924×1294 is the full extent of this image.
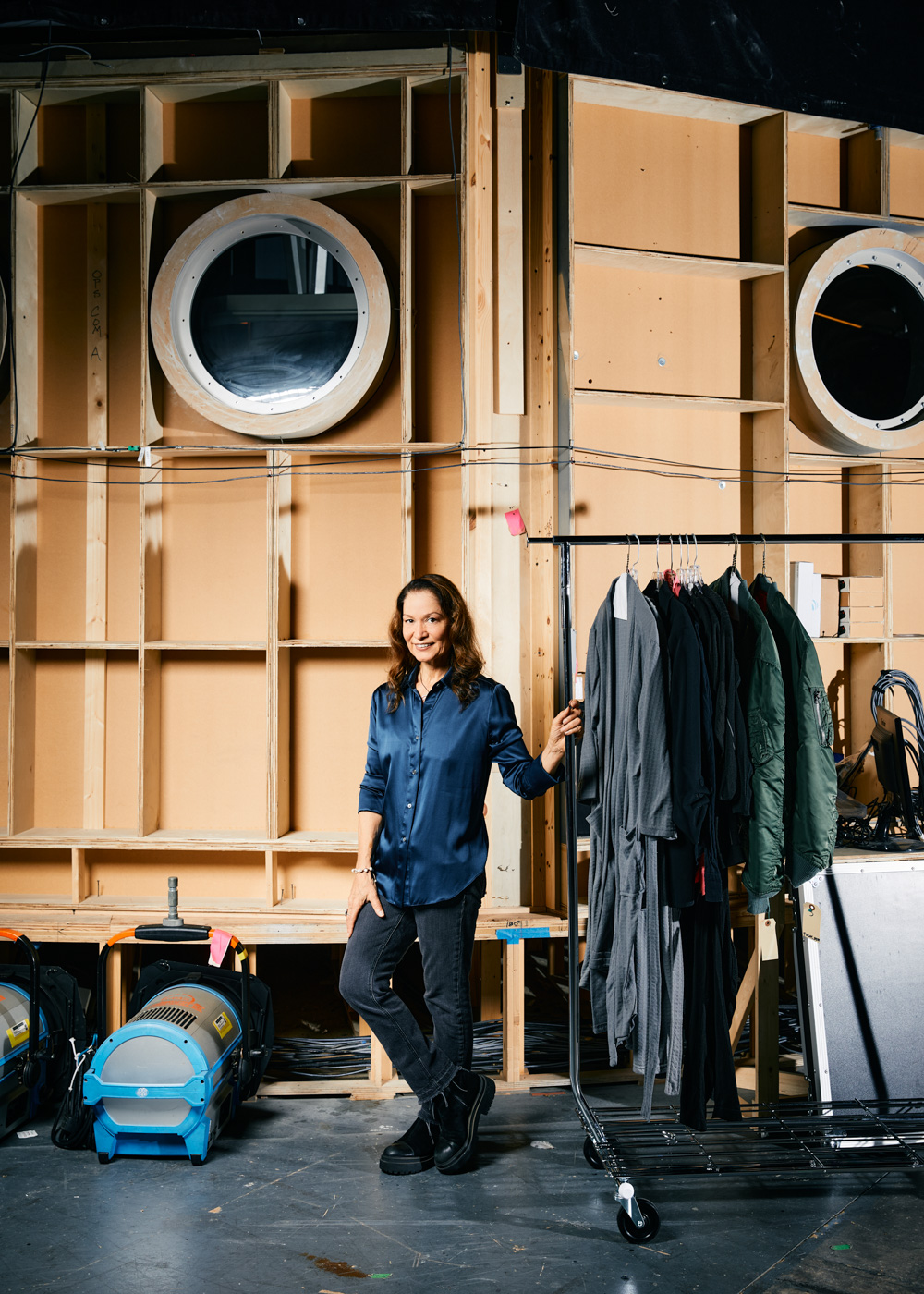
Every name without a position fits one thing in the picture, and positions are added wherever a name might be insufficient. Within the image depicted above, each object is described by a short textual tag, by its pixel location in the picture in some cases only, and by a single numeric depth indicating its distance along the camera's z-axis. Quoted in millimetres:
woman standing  2666
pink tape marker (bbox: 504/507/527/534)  3035
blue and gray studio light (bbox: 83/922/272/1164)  2643
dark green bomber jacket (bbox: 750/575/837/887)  2529
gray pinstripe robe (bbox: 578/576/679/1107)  2395
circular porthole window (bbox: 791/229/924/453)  3750
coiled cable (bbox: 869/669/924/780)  3129
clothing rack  2467
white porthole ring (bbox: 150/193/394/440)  3406
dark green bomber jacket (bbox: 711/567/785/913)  2492
